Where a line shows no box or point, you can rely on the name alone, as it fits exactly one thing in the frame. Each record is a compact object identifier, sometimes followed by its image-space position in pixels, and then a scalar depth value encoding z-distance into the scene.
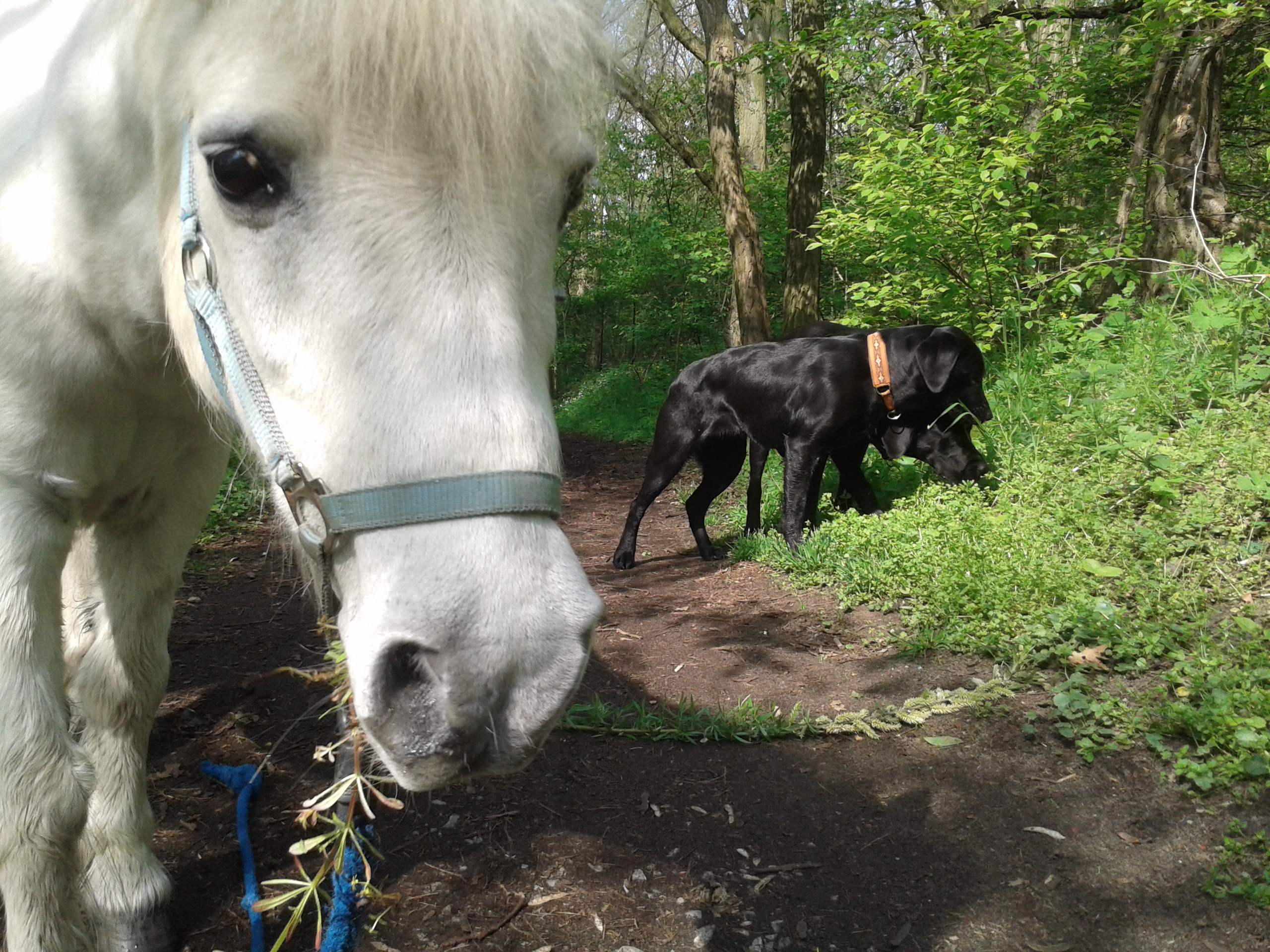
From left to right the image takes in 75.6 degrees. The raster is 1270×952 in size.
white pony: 1.08
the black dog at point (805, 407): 5.43
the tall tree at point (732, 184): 9.25
